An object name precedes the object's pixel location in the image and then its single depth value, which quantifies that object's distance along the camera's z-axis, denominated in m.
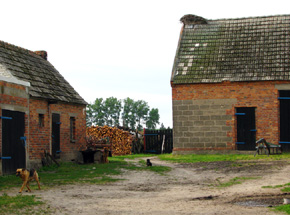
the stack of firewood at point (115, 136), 32.16
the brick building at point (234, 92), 24.80
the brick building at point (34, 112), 17.30
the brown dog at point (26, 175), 13.09
